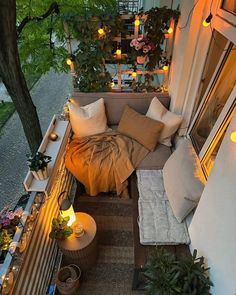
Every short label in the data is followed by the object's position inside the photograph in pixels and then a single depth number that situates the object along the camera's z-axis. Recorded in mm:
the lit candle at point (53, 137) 2170
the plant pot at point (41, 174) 1749
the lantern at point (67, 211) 1683
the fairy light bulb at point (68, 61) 2826
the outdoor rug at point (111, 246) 1881
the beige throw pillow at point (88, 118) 2533
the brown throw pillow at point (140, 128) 2430
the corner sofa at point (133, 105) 2414
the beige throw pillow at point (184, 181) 1791
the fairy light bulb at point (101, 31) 2535
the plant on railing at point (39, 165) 1714
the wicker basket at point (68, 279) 1707
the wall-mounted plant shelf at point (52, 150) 1735
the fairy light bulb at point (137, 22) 2479
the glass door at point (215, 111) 1650
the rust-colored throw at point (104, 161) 2352
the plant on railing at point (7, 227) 1510
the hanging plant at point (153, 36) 2373
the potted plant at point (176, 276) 1413
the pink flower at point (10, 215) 1641
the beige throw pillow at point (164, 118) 2401
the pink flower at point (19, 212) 1669
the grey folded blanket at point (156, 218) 1792
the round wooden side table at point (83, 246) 1735
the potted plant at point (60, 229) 1740
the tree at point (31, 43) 2092
